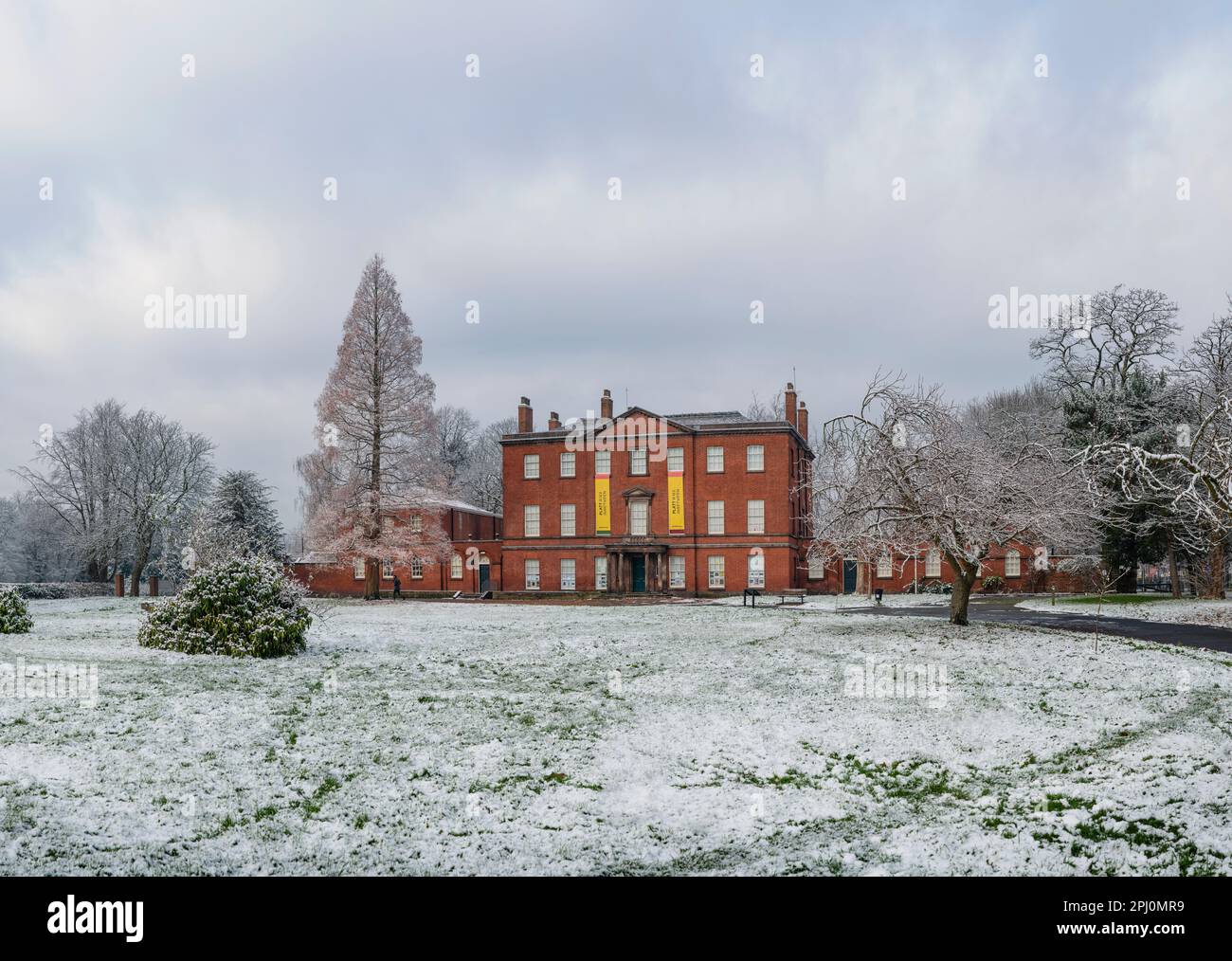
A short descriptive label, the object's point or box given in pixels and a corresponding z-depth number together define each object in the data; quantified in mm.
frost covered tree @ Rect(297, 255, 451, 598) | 43188
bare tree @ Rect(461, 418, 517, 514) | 76812
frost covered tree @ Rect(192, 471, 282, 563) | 48031
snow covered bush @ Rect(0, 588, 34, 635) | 19922
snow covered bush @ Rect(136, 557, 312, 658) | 16172
